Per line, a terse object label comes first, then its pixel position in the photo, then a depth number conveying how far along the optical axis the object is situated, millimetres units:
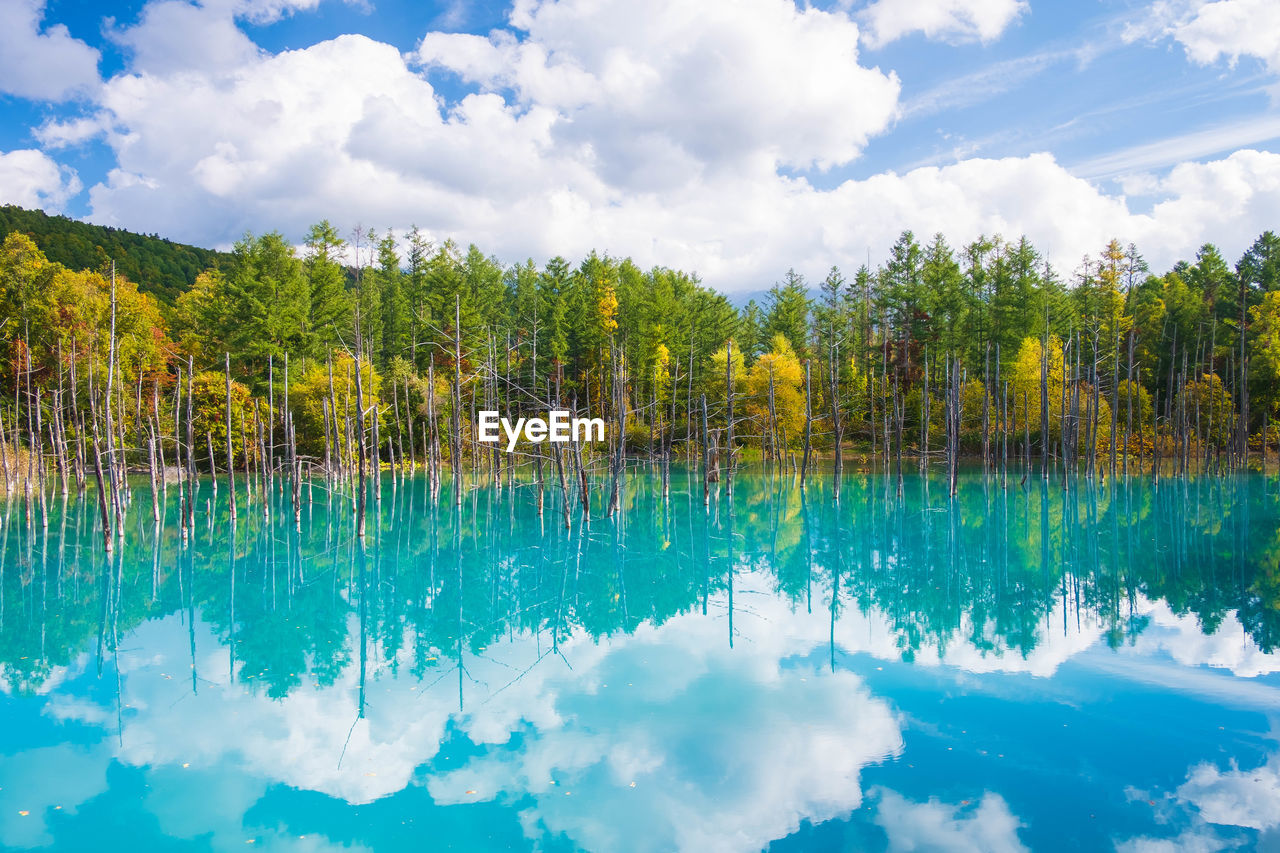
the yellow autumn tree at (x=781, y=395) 41656
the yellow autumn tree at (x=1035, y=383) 38312
